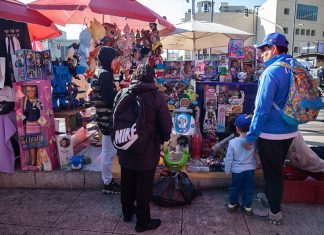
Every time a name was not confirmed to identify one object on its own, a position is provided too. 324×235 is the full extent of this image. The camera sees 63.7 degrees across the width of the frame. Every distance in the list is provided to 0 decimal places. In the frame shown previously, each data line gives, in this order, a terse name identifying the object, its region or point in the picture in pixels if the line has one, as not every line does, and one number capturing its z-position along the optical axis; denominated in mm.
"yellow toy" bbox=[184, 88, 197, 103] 4387
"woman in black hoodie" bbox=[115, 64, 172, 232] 2520
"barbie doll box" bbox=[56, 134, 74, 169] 3945
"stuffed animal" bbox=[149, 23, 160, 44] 5371
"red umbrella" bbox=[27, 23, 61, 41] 5520
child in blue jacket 3068
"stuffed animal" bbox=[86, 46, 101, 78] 5074
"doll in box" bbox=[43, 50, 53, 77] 4008
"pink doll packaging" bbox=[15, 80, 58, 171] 3670
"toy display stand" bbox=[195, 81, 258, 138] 4504
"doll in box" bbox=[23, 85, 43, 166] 3650
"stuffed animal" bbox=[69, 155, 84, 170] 3863
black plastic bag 3256
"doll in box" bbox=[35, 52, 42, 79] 3850
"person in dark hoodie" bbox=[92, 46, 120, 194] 3219
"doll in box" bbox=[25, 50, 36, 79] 3719
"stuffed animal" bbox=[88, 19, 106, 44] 4852
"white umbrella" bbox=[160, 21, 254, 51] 7488
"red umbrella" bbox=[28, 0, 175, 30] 3773
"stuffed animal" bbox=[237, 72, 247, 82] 4531
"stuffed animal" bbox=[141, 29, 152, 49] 5379
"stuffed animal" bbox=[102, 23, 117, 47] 5074
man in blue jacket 2596
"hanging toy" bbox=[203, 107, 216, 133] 4625
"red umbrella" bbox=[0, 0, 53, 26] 3584
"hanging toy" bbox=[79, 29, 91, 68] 4934
